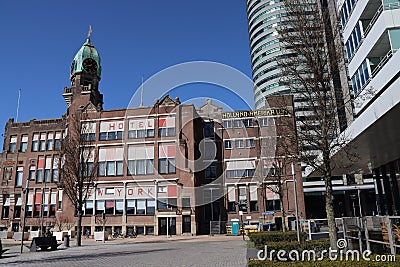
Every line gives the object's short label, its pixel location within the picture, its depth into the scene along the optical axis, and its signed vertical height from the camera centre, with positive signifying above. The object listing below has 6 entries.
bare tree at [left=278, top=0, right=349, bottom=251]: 12.55 +4.82
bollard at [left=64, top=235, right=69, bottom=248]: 27.00 -2.33
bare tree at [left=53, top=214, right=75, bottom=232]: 47.56 -1.42
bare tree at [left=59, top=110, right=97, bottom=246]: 30.33 +4.28
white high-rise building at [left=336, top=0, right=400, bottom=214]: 15.42 +6.62
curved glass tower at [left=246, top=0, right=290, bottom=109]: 105.25 +51.00
